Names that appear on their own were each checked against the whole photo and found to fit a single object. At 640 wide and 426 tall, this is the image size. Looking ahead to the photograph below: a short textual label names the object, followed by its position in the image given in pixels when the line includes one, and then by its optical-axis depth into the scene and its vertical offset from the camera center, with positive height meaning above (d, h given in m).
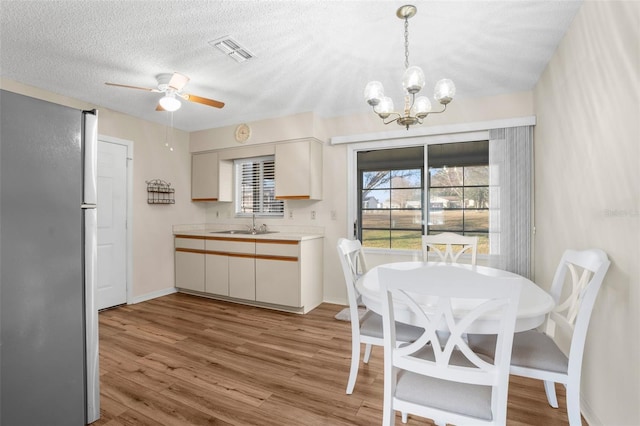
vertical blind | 2.99 +0.15
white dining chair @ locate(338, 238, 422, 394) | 1.85 -0.72
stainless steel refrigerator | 1.30 -0.23
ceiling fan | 2.71 +1.14
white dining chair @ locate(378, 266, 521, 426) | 1.11 -0.60
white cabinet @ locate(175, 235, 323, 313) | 3.58 -0.71
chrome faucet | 4.38 -0.20
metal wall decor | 4.16 +0.32
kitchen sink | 4.37 -0.26
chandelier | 1.78 +0.77
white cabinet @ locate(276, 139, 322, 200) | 3.82 +0.57
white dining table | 1.14 -0.43
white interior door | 3.60 -0.10
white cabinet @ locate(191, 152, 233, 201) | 4.54 +0.56
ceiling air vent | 2.26 +1.29
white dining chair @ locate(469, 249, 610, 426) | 1.37 -0.68
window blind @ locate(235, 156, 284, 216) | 4.49 +0.41
